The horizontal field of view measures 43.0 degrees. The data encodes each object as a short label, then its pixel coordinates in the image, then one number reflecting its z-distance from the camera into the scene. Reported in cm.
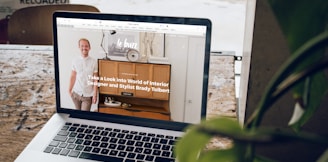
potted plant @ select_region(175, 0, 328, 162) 23
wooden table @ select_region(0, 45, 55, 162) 89
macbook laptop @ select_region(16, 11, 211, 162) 82
